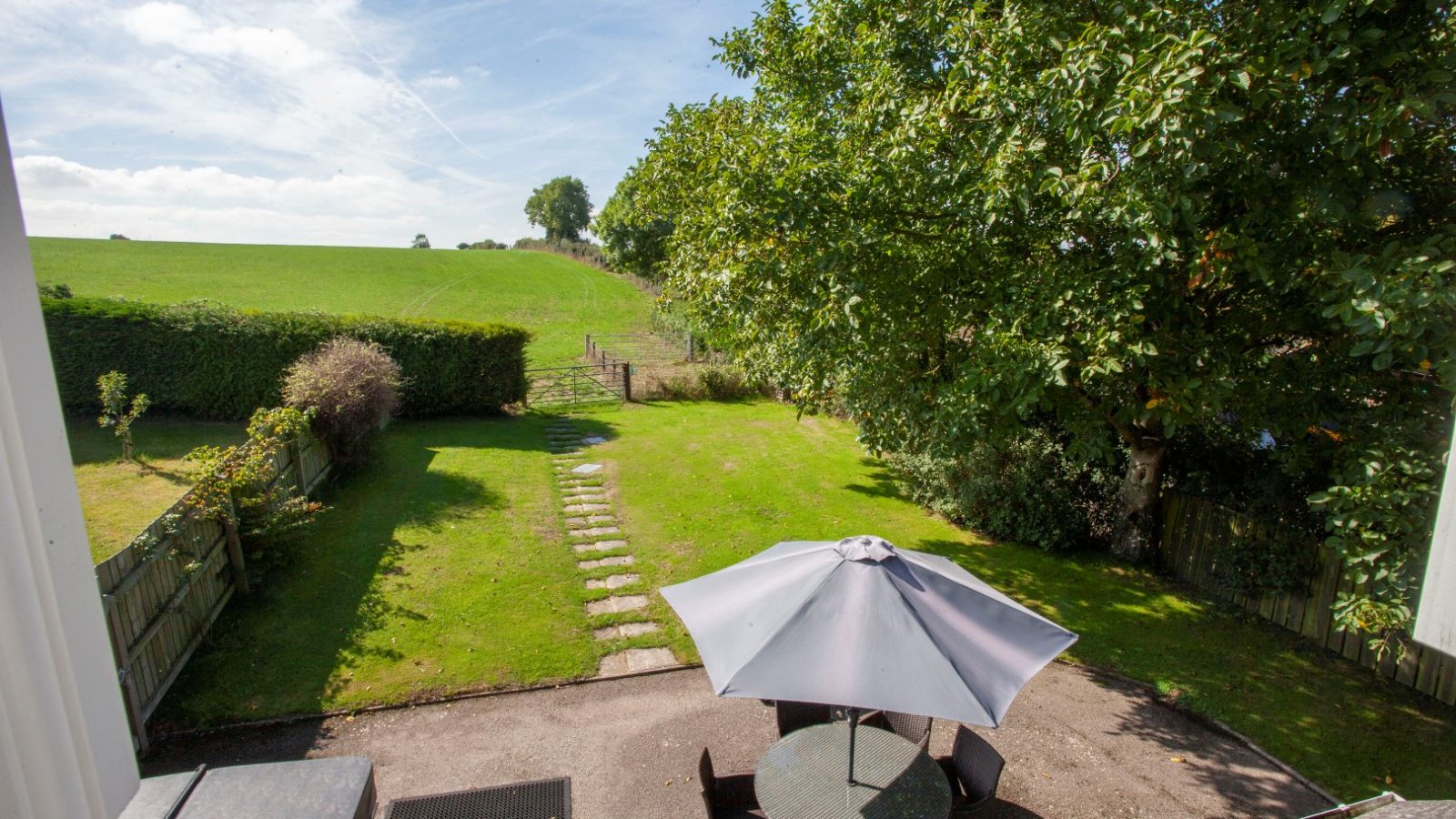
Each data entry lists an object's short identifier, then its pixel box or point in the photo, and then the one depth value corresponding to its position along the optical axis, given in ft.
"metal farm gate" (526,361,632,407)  67.31
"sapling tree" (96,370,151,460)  36.76
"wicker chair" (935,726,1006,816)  15.90
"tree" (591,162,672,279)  112.57
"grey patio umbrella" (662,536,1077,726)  13.48
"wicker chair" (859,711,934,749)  18.10
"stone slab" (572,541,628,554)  32.68
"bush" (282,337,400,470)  38.04
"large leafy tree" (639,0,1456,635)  17.67
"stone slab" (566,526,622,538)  34.47
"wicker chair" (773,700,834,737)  18.76
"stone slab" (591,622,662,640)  25.54
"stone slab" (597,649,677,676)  23.58
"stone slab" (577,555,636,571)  31.04
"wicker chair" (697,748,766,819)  16.08
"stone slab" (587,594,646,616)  27.27
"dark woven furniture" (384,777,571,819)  14.80
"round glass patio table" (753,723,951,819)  15.15
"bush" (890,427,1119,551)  34.81
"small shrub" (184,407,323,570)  24.31
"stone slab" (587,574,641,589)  29.27
